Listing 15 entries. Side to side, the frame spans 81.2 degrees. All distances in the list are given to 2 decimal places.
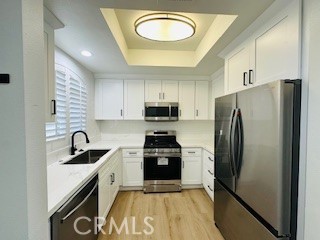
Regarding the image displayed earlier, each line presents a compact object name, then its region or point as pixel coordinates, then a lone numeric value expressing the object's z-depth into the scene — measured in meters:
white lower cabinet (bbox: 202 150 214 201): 3.04
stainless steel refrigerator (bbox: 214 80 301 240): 1.23
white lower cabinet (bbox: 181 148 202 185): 3.54
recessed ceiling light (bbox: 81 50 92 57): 2.45
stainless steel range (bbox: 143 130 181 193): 3.43
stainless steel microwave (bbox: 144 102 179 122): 3.71
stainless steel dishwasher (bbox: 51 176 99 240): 1.20
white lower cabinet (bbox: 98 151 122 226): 2.21
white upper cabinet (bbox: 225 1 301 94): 1.29
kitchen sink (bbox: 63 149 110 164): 2.74
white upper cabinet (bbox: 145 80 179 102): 3.82
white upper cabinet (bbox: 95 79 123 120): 3.79
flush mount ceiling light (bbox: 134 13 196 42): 1.98
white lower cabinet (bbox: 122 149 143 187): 3.47
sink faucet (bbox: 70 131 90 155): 2.58
